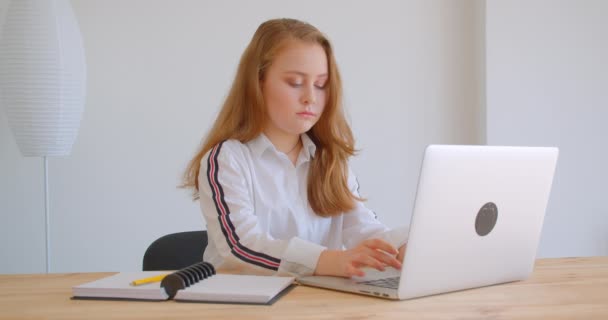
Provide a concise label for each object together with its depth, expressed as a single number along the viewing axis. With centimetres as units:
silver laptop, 96
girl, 158
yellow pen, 108
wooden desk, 92
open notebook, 100
